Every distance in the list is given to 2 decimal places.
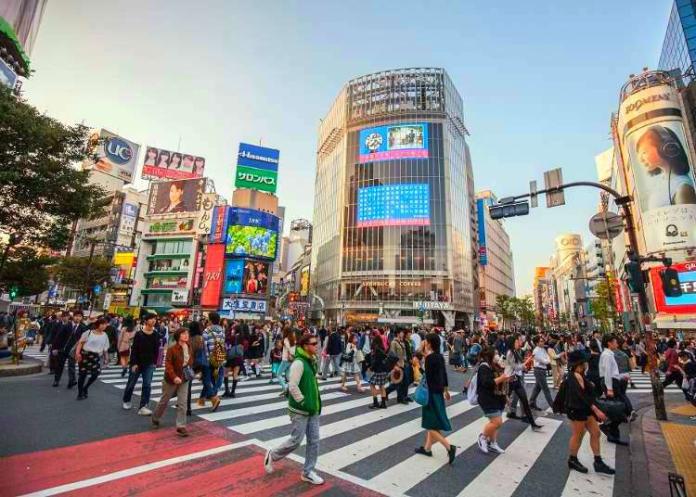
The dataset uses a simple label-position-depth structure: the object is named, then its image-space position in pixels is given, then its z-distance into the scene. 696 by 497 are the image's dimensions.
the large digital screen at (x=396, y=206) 55.62
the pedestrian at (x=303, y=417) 4.36
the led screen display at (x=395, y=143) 58.41
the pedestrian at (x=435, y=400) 5.29
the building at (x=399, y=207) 53.59
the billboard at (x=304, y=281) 84.65
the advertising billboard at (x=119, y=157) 66.50
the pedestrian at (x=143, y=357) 7.36
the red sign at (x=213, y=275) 50.31
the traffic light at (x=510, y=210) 9.57
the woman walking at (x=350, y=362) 11.30
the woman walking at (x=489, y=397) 5.66
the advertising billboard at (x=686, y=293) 32.19
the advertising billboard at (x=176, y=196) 56.75
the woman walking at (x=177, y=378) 6.05
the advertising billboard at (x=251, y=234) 51.72
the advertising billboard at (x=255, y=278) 51.66
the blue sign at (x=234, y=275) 50.84
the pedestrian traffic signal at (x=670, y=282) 7.99
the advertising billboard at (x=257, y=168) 55.25
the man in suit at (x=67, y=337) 9.95
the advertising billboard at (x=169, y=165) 63.10
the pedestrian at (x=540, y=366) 8.63
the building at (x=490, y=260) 85.19
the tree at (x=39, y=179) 10.31
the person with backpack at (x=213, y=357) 7.63
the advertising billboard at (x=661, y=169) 34.38
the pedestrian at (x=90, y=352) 8.12
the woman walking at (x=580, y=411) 5.00
